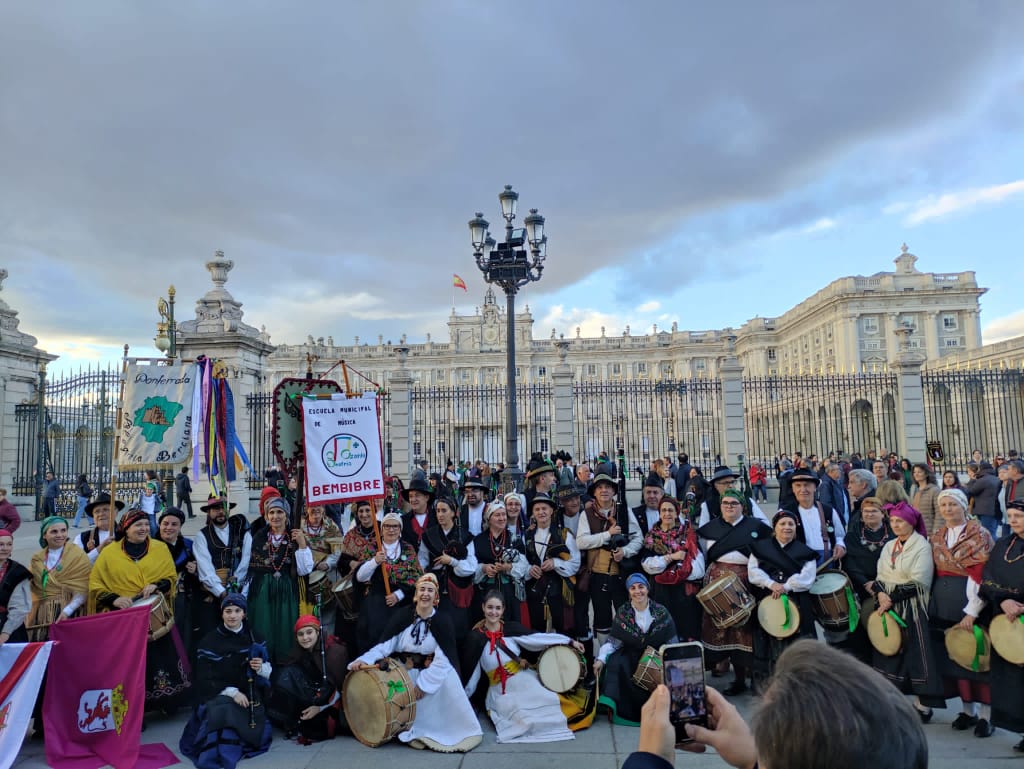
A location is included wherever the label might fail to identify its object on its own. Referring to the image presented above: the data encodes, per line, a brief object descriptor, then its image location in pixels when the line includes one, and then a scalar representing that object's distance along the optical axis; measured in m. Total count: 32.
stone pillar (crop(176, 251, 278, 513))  15.21
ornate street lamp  12.44
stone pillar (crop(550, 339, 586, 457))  17.48
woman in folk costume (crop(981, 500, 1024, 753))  4.27
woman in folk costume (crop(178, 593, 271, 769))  4.48
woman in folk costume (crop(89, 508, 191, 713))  5.06
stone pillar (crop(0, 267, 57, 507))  16.34
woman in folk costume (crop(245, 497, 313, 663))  5.59
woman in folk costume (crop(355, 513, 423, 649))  5.40
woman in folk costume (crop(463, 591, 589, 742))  4.82
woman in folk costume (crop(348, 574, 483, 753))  4.72
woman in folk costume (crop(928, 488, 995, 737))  4.59
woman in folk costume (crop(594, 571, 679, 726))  5.00
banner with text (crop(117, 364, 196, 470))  6.68
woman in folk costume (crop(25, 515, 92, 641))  5.00
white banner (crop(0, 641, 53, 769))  4.39
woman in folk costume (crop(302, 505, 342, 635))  5.75
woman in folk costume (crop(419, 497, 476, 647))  5.80
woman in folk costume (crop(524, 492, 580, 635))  6.02
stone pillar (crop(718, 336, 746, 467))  17.52
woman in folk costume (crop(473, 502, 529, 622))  5.89
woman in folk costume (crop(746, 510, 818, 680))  5.29
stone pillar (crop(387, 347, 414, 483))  17.03
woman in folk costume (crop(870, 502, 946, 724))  4.77
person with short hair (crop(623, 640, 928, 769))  1.23
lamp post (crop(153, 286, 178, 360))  10.64
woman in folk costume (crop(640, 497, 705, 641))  5.78
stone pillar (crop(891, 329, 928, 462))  17.53
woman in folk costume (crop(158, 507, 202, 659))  5.44
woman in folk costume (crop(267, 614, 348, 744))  4.86
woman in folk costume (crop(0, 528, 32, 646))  4.75
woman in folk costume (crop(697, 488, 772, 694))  5.48
